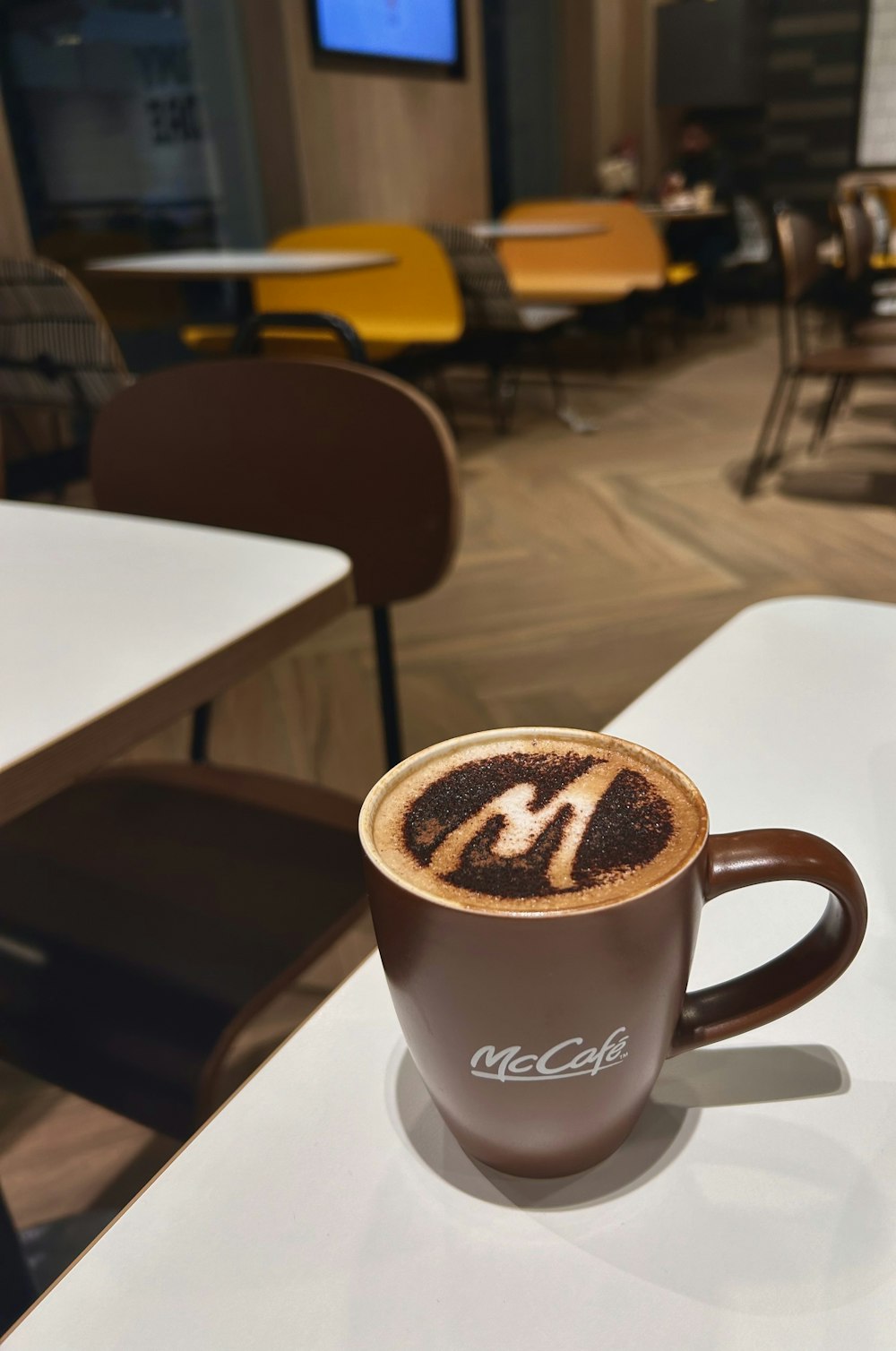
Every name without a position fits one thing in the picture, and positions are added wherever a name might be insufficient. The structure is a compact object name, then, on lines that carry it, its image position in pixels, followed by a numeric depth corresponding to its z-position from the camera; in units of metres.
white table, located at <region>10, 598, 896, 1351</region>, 0.27
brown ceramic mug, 0.27
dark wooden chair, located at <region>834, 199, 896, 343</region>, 3.73
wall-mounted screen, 4.52
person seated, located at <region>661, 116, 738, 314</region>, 6.48
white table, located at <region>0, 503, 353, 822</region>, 0.56
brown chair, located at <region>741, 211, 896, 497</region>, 3.16
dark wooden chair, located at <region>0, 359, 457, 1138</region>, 0.76
